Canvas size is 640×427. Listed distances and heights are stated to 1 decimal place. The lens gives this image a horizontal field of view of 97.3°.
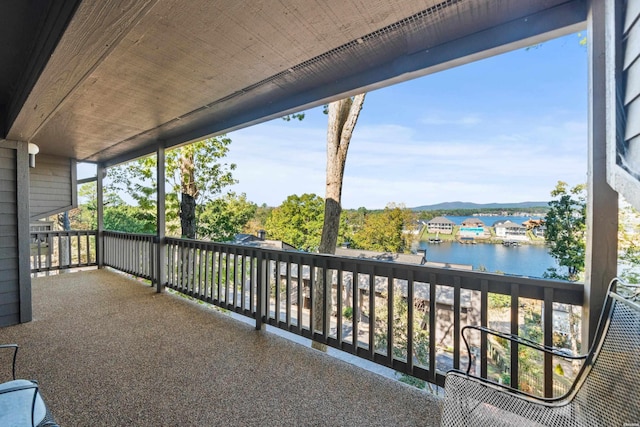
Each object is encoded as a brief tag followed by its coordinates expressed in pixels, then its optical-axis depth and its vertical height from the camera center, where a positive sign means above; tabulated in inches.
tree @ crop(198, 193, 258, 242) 381.7 -8.4
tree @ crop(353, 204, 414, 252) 183.5 -15.0
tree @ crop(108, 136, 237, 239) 326.6 +45.1
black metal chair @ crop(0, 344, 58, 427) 44.4 -33.8
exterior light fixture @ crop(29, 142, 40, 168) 144.6 +30.8
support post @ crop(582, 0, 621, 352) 53.5 +2.8
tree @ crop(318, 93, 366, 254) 204.8 +35.3
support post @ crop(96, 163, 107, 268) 253.1 -4.9
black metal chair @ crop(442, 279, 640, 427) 40.3 -29.3
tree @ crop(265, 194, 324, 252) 306.5 -12.7
